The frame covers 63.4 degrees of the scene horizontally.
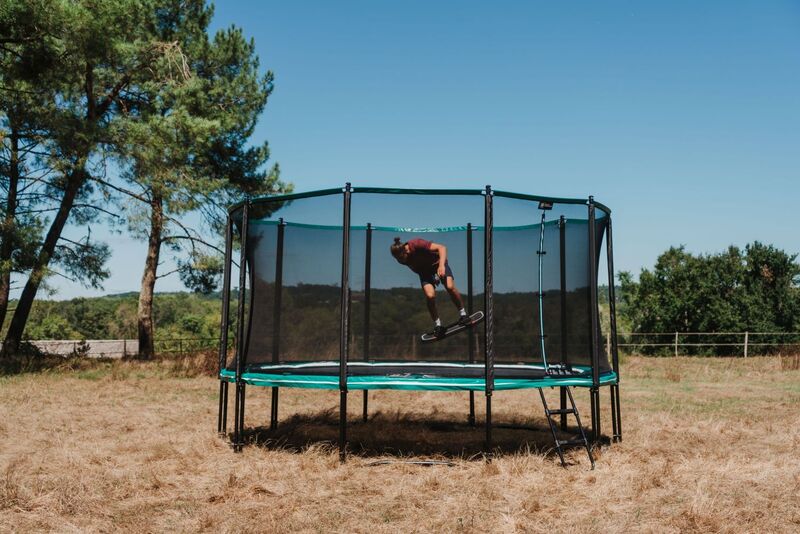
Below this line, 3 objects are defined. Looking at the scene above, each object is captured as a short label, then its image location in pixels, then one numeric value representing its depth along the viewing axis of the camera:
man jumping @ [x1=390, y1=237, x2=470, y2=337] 6.02
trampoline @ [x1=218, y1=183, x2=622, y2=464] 4.90
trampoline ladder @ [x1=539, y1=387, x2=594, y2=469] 4.64
